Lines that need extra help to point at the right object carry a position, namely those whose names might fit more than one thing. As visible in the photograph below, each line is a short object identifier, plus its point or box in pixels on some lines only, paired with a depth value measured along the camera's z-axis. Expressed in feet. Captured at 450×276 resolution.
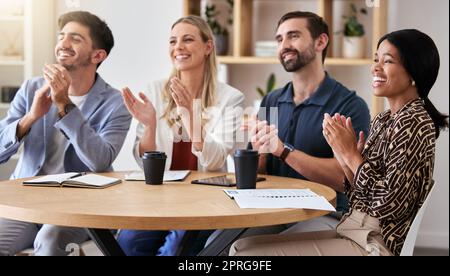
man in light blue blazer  12.18
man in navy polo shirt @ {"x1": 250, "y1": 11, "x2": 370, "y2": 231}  12.24
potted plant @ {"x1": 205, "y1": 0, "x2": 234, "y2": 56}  16.72
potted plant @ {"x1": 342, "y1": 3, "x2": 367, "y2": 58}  15.31
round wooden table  9.93
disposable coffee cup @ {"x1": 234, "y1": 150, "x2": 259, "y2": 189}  11.26
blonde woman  12.58
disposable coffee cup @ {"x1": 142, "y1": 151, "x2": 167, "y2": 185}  11.58
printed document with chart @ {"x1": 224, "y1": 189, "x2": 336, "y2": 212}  10.43
